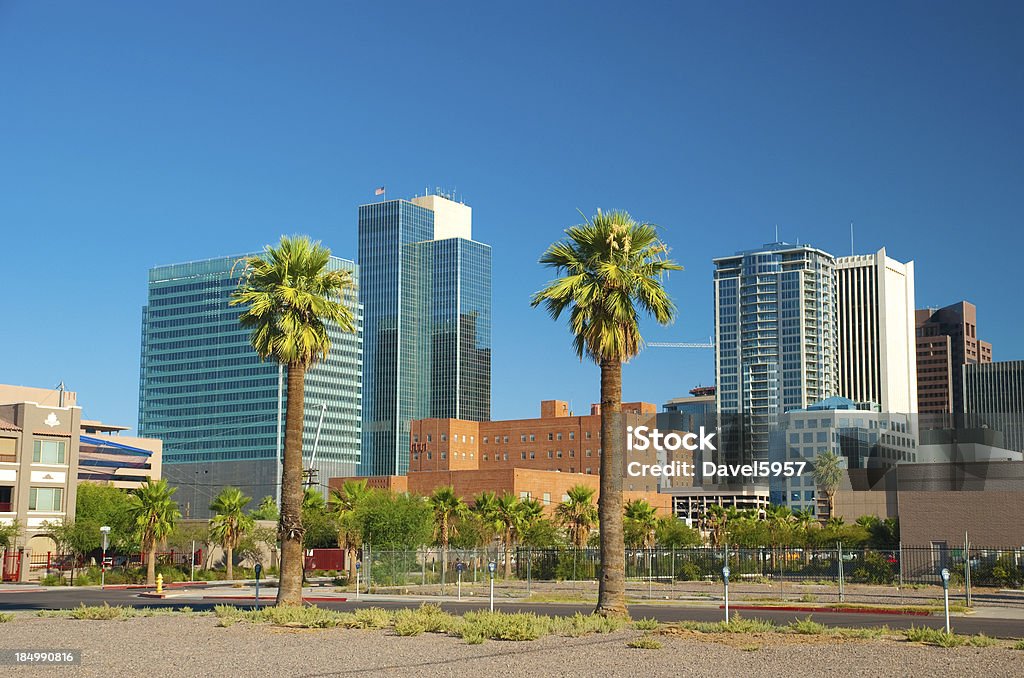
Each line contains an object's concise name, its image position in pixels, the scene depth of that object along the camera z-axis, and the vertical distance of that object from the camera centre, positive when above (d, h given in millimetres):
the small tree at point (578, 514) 85688 -2158
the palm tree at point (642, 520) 84688 -2546
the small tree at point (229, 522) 80625 -2857
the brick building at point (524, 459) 123750 +4046
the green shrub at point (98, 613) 34219 -3994
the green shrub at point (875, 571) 62406 -4502
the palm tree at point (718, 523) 88000 -3063
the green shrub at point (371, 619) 30766 -3706
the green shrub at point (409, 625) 28438 -3541
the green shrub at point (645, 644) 25156 -3467
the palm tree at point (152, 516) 71312 -2245
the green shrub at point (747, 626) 28625 -3497
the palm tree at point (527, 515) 81688 -2210
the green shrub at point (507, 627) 26953 -3434
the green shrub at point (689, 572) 68562 -5120
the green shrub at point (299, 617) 30906 -3716
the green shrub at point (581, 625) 28391 -3542
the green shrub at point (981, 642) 25547 -3392
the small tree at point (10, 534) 72750 -3527
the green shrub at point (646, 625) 29848 -3640
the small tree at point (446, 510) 82438 -1906
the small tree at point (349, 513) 73938 -2008
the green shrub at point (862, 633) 26891 -3438
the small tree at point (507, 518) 81188 -2382
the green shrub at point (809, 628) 27984 -3449
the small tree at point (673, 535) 87962 -3793
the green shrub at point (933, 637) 25438 -3338
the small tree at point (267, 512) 107738 -3028
